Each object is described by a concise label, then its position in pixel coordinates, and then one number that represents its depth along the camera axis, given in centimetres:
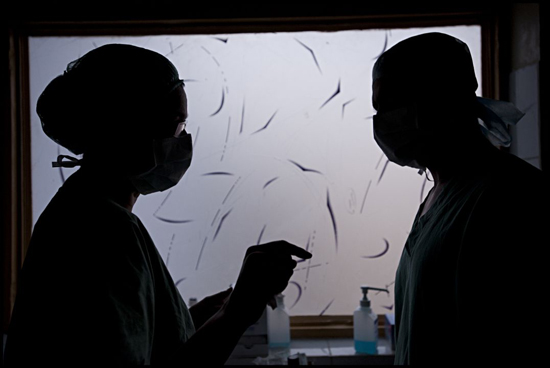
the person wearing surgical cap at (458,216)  68
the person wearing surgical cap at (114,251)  62
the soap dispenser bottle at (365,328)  131
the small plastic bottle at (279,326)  137
